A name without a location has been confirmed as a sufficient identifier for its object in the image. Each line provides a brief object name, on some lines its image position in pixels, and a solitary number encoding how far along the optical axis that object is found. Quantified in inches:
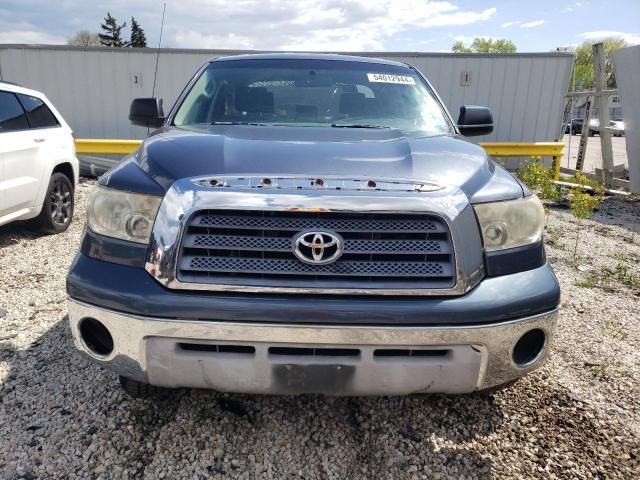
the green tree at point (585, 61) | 2394.4
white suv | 192.2
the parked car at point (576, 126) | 1544.5
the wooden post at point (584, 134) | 395.2
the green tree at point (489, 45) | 2942.9
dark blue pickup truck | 72.2
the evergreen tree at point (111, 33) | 2244.7
